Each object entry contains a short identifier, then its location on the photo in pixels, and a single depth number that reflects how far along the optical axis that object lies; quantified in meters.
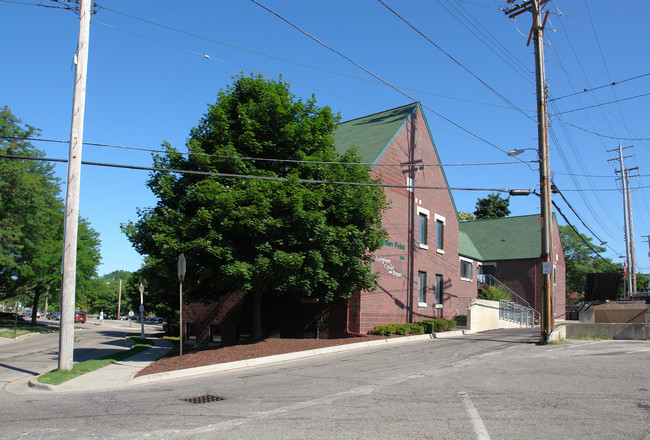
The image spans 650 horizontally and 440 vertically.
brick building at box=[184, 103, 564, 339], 21.25
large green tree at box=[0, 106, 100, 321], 35.50
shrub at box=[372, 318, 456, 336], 20.02
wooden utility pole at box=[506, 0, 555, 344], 18.06
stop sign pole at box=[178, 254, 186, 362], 12.84
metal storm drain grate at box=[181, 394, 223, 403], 8.59
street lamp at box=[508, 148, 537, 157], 18.64
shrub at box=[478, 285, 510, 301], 32.25
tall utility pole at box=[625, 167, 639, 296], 41.84
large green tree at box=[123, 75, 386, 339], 14.50
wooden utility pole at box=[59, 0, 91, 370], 12.80
